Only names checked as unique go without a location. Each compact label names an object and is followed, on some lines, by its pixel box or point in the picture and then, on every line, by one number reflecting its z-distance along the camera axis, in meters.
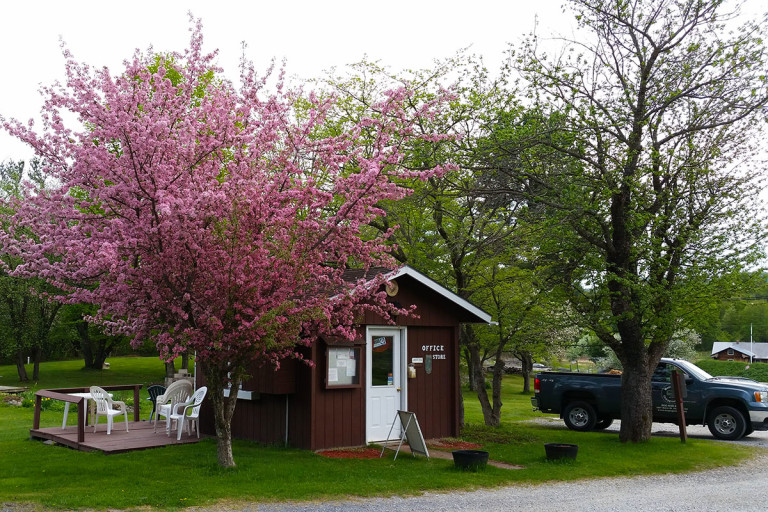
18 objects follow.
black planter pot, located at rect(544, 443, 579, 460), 11.30
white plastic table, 11.33
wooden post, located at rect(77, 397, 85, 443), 11.05
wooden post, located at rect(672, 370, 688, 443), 13.88
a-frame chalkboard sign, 11.01
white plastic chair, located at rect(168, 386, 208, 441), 11.69
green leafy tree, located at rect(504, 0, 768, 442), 12.65
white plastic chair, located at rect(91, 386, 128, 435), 11.77
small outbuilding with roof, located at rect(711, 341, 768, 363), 76.82
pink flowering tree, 8.44
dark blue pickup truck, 15.20
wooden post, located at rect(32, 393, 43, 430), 12.31
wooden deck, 10.92
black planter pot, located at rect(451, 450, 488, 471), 10.26
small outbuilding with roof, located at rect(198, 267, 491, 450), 11.72
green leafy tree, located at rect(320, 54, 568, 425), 14.25
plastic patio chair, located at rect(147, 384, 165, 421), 14.42
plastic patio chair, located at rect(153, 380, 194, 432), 12.38
